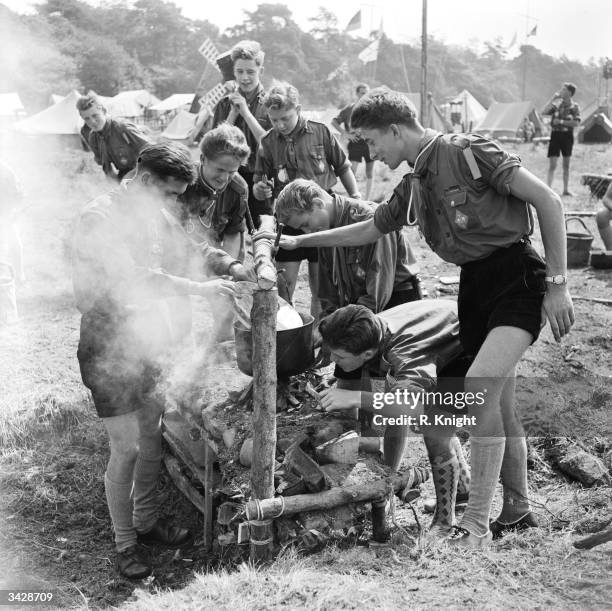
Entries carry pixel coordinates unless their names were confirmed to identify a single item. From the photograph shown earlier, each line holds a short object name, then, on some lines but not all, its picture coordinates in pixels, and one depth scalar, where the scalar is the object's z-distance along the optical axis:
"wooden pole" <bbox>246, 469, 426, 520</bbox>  3.04
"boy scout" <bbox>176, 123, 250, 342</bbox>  4.42
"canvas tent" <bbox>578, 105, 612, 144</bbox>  29.88
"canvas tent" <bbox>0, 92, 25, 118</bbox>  26.17
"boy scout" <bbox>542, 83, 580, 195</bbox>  11.75
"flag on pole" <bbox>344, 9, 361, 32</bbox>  26.48
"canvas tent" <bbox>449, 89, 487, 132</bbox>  39.19
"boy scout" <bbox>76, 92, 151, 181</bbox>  6.61
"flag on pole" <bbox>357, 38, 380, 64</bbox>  28.25
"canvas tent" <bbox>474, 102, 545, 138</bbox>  35.53
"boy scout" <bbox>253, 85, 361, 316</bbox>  5.28
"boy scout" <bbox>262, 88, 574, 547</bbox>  2.84
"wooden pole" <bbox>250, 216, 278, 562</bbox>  3.03
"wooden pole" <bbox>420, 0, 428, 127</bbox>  21.52
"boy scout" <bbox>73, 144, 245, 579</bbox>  3.20
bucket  8.63
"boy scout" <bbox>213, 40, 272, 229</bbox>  5.96
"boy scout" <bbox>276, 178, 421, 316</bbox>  3.92
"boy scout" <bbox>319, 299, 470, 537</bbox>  3.16
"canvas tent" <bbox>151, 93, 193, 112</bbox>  43.50
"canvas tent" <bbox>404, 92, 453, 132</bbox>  29.64
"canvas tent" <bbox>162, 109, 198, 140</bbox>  34.53
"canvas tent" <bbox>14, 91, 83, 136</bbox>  30.28
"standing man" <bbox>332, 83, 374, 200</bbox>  11.96
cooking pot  3.66
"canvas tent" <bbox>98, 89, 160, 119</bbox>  42.19
